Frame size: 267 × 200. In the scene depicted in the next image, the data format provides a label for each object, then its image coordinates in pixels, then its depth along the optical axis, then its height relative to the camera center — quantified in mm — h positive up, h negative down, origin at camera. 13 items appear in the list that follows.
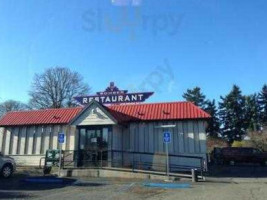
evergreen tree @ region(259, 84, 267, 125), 65756 +13204
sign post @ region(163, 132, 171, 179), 20875 +2079
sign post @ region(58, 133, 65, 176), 22219 +2162
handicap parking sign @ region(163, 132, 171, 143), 20875 +2079
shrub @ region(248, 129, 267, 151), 49938 +4623
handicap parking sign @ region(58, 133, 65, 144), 22219 +2162
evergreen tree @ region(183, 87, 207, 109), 72062 +15246
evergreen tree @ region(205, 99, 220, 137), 65875 +8505
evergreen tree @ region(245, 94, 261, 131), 63509 +10636
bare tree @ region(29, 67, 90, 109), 57188 +12598
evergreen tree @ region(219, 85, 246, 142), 64438 +10561
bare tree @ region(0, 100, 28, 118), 67625 +12485
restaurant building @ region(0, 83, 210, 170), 25766 +3220
